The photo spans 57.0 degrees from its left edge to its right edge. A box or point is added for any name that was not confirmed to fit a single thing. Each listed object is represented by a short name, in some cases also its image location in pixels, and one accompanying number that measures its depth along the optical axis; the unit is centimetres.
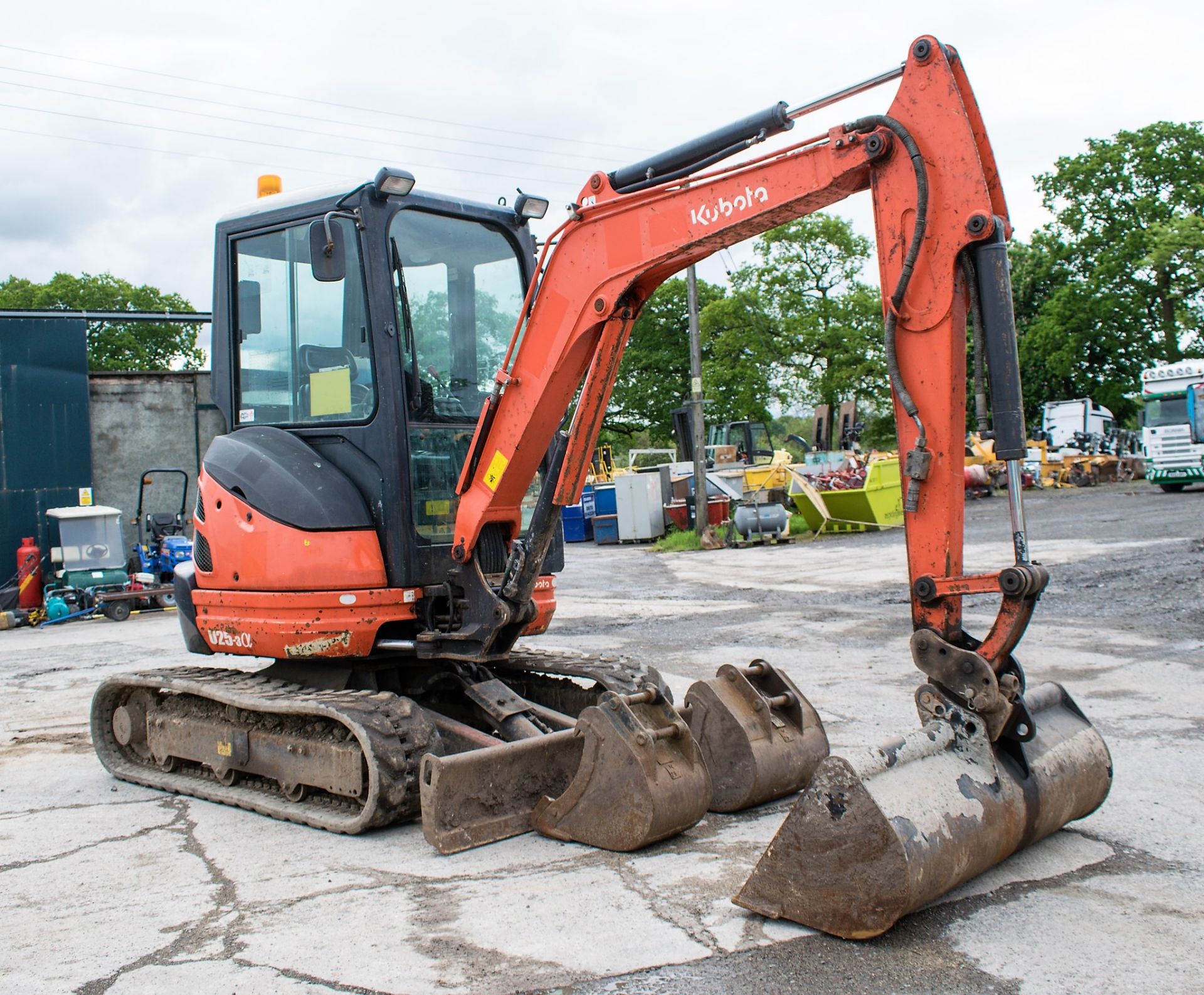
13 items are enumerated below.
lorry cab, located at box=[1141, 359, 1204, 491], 2661
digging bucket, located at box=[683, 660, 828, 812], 509
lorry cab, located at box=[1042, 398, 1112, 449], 4059
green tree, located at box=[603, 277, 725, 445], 4925
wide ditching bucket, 357
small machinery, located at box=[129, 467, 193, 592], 1588
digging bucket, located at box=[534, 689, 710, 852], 450
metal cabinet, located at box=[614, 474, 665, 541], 2409
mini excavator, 399
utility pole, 2105
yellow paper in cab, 566
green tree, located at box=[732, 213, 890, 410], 4666
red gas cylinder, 1542
